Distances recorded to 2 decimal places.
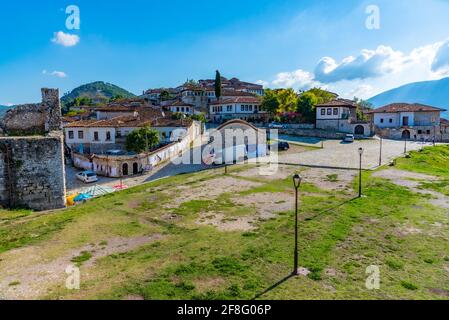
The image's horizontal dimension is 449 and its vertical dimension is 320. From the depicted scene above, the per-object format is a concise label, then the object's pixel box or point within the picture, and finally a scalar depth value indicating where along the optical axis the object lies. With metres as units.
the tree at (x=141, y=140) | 39.69
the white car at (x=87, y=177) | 32.16
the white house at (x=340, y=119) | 51.91
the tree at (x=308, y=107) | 57.62
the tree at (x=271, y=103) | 63.03
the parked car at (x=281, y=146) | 40.28
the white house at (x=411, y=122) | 52.56
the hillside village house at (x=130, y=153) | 34.03
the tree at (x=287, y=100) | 65.00
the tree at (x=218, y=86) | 83.88
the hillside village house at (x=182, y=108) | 72.12
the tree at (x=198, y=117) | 65.11
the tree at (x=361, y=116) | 59.09
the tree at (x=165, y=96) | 93.44
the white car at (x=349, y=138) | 46.33
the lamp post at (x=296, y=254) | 9.79
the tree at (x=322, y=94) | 69.50
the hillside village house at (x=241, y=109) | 68.69
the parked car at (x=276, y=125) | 56.06
